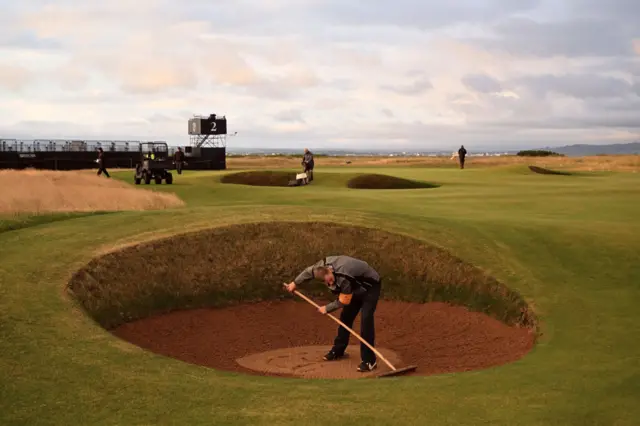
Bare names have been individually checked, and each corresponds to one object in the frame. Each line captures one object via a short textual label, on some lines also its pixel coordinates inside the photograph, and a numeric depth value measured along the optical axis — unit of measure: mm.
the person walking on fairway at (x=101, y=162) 49250
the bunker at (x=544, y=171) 60369
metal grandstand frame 71250
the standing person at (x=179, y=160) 57125
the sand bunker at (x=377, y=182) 45062
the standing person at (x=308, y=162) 42312
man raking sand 12461
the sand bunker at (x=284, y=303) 14195
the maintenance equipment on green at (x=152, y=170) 42875
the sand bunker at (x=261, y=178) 49812
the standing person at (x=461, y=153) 63281
